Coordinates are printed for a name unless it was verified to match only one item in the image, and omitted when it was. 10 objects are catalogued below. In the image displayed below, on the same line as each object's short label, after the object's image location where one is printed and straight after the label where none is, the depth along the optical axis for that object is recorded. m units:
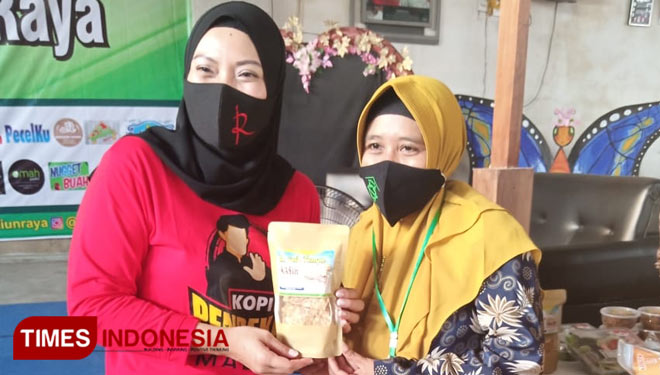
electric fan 2.84
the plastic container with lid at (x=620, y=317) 1.39
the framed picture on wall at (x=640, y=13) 4.17
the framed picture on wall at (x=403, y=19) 3.64
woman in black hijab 0.93
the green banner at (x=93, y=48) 3.22
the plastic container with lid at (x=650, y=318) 1.34
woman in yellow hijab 0.96
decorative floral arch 3.18
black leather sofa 2.07
